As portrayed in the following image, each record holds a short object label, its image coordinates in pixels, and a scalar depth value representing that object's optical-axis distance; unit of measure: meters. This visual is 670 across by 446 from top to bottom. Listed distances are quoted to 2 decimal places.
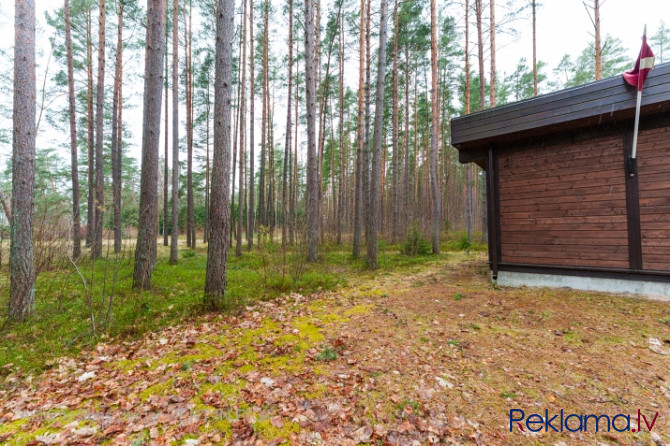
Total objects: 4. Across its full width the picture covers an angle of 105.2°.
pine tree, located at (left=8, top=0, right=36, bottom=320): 3.74
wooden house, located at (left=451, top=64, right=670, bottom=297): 4.44
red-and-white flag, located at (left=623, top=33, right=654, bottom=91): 3.99
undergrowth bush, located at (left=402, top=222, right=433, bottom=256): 10.62
